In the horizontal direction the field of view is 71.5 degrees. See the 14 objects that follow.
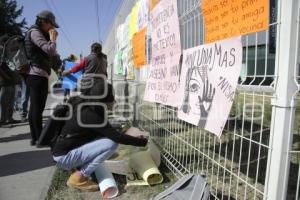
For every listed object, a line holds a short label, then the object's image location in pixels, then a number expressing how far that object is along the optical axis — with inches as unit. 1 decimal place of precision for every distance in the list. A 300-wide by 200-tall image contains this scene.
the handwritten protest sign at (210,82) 55.0
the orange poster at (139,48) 110.2
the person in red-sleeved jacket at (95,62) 167.4
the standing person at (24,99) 170.0
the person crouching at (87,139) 78.4
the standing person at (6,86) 156.5
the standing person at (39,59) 108.9
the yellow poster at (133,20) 126.9
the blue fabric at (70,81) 212.3
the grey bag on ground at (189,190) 58.4
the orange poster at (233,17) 47.3
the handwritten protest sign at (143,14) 107.9
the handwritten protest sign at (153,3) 94.9
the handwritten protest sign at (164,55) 80.0
